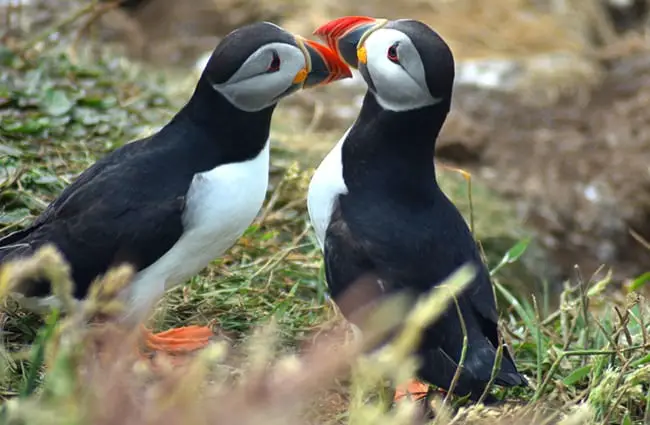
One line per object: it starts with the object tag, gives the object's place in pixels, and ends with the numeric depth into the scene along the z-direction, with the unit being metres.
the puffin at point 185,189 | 6.21
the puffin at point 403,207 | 6.12
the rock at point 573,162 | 12.52
